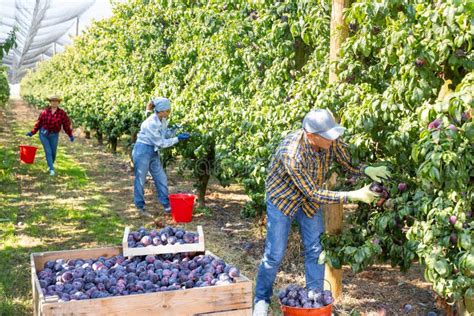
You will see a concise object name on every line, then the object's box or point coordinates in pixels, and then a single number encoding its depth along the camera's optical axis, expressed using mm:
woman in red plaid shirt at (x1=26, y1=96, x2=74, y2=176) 10852
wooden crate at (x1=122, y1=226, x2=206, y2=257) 4023
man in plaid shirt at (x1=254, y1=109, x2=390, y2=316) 3969
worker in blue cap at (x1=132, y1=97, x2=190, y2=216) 7688
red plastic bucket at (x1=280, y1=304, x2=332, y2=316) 3768
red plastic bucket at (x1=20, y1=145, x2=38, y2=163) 11711
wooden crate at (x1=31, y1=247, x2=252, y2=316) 3213
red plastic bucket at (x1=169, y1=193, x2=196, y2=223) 7410
